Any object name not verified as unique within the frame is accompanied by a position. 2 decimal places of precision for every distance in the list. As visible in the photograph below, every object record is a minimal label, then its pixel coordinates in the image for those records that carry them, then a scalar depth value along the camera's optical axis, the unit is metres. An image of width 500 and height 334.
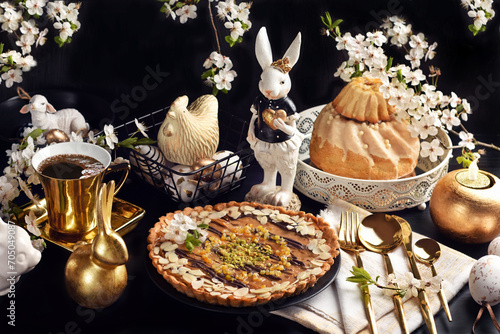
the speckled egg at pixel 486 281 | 0.94
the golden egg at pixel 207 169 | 1.20
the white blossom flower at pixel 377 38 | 1.16
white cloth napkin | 0.92
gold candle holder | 1.07
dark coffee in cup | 1.03
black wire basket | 1.19
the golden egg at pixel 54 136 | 1.21
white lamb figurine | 1.23
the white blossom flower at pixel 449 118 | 1.15
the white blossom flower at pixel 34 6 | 1.10
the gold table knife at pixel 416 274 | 0.92
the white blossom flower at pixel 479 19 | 1.18
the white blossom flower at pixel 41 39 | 1.12
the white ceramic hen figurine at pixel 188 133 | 1.18
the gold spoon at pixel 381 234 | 1.08
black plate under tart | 0.91
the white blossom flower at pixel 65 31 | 1.15
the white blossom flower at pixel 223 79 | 1.21
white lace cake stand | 1.17
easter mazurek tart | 0.93
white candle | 1.10
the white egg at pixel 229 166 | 1.23
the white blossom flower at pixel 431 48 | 1.17
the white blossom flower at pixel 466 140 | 1.14
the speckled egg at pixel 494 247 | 1.03
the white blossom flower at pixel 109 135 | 1.12
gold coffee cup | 1.02
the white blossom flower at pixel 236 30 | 1.17
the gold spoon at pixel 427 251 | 1.06
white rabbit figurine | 1.08
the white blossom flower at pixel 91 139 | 1.15
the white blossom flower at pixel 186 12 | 1.21
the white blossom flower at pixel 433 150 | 1.18
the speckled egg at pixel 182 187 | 1.19
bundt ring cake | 1.19
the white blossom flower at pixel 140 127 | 1.18
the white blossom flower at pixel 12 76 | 1.13
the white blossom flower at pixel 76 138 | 1.13
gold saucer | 1.08
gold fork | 1.08
